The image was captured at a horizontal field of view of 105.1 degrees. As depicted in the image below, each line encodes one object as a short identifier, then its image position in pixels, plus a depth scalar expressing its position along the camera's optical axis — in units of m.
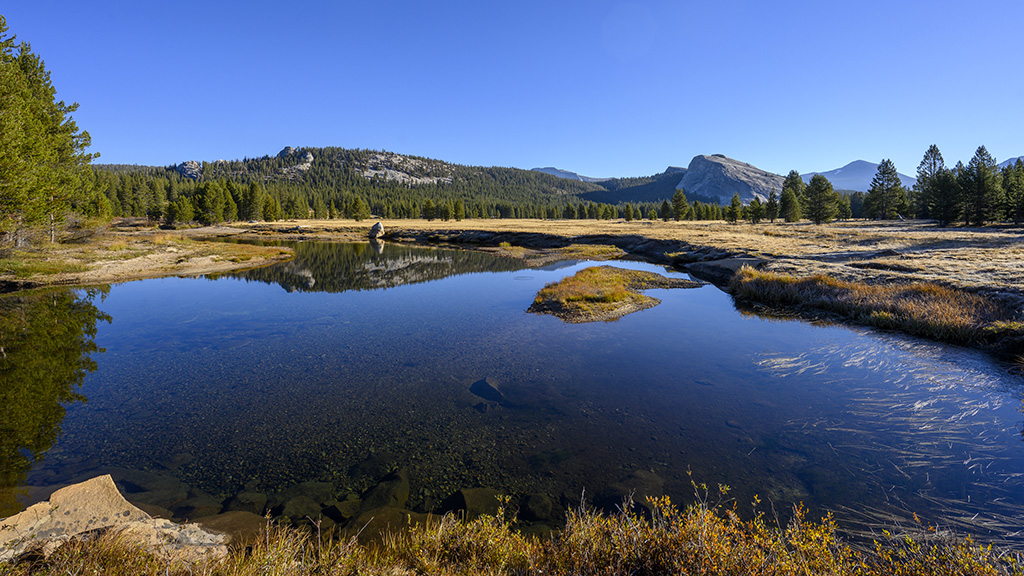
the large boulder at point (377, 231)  91.56
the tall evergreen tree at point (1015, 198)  52.30
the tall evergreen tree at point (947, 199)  58.92
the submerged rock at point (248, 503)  7.20
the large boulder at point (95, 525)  4.88
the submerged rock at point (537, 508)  7.14
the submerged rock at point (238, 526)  6.27
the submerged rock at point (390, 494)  7.42
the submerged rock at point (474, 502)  7.09
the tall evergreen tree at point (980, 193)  55.72
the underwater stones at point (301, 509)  7.05
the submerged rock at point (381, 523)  6.50
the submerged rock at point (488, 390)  11.88
